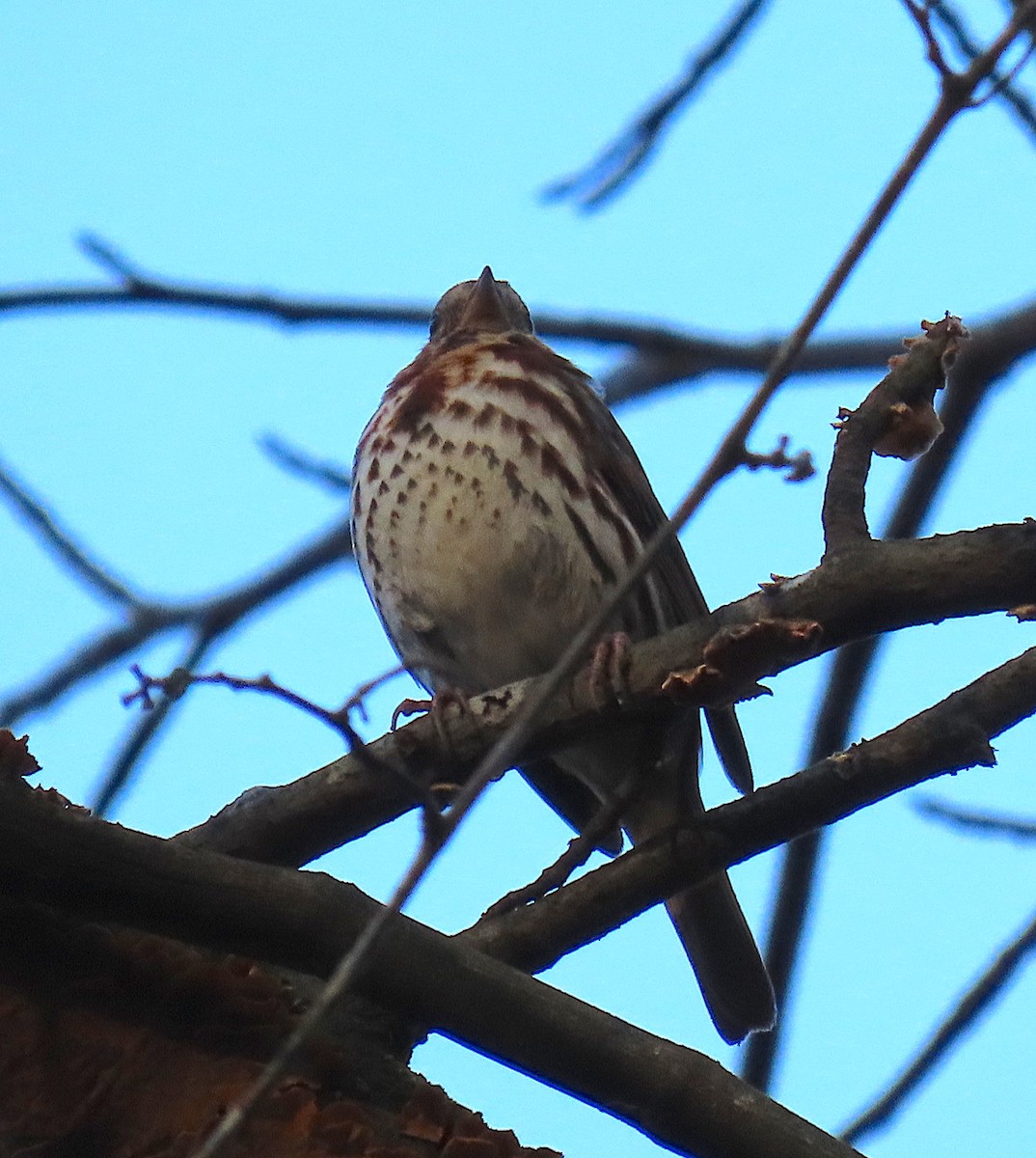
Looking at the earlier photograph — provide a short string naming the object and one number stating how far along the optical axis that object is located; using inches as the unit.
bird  354.9
